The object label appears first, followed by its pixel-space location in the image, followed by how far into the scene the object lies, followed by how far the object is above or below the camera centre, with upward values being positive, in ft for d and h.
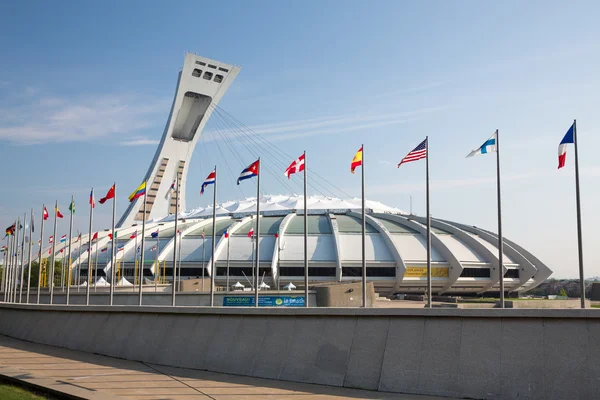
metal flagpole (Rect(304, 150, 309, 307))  61.79 -2.47
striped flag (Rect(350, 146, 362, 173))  69.97 +11.04
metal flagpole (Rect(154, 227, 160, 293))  137.02 -3.60
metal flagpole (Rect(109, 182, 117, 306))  90.32 +7.11
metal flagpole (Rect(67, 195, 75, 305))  99.63 +7.22
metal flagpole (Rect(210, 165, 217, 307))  79.71 +8.20
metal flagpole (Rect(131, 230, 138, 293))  146.00 -1.01
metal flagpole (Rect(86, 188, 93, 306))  98.63 +7.32
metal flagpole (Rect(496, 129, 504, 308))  52.54 +4.05
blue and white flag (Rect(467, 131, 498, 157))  59.88 +11.26
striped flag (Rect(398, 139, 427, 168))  64.39 +11.18
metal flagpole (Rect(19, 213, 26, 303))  118.52 -0.35
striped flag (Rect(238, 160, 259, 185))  76.23 +10.64
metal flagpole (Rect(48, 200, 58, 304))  100.23 +0.54
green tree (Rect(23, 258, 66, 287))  178.29 -5.61
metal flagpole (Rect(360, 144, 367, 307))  59.16 +3.30
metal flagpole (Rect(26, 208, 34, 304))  109.81 +3.76
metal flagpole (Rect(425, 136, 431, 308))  54.72 +6.55
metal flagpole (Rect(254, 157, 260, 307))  67.40 +2.29
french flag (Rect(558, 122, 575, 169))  55.23 +10.11
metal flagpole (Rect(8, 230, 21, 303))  119.31 -1.07
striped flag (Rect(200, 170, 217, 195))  83.71 +10.59
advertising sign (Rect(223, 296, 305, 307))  103.30 -7.69
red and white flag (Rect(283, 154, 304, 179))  73.44 +10.93
